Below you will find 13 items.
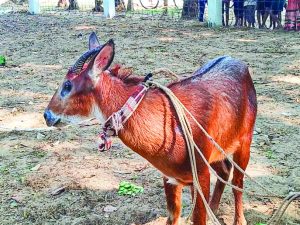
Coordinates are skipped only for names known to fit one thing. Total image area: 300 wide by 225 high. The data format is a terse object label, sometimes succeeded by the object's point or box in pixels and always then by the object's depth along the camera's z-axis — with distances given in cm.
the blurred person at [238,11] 1434
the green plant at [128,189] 473
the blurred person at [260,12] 1394
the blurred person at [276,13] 1368
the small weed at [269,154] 542
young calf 323
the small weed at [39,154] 566
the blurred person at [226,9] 1462
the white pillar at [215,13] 1464
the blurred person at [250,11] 1385
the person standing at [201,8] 1580
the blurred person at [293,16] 1338
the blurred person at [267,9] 1374
